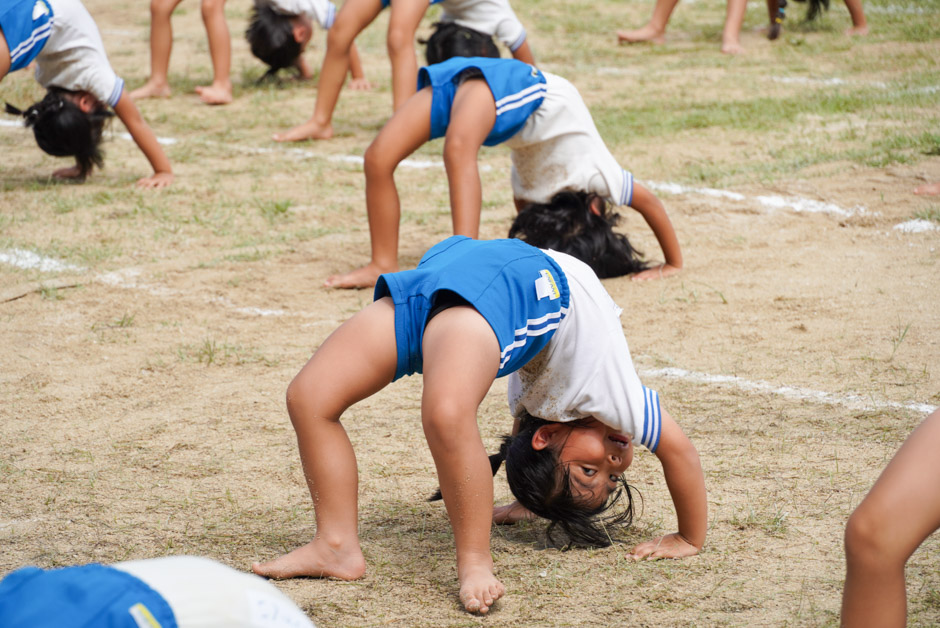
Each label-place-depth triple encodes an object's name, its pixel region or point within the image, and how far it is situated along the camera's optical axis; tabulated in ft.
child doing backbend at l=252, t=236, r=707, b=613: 14.42
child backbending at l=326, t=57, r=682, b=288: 26.61
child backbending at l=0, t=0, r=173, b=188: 35.24
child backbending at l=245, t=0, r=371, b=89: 50.93
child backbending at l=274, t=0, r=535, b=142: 39.06
